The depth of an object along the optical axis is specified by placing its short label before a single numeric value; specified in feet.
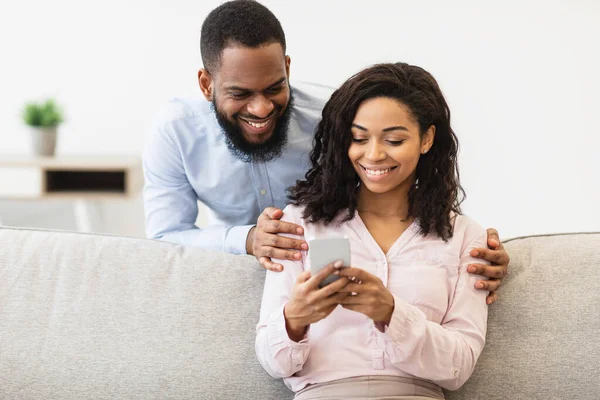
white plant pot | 12.00
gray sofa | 5.41
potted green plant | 12.01
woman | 4.84
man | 6.37
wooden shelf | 12.01
